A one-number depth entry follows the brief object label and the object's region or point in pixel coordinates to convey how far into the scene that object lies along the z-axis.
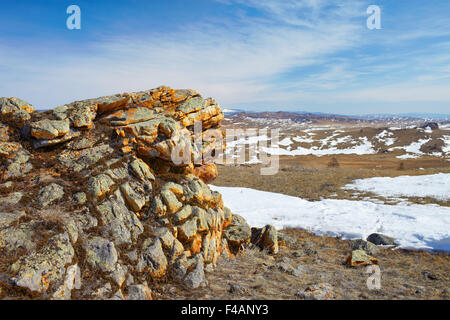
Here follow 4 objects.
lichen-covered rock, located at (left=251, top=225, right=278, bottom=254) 13.98
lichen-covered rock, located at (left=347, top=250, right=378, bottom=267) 13.12
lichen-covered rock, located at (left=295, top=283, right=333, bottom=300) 8.80
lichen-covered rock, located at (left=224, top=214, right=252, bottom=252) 13.03
